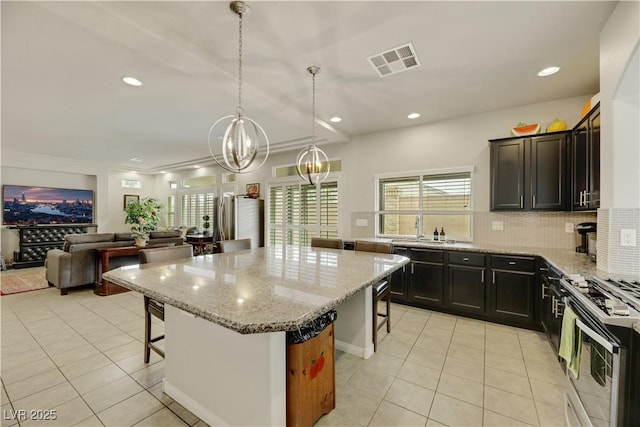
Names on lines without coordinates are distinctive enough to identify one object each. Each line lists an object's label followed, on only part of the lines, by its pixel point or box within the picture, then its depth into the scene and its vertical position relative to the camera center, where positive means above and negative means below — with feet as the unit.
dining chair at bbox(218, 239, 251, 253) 10.62 -1.36
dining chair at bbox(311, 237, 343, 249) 11.61 -1.33
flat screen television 21.35 +0.52
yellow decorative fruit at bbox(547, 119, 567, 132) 10.61 +3.52
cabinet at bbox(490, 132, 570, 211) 10.53 +1.72
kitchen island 3.99 -1.43
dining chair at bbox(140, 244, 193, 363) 7.25 -2.46
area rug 15.07 -4.37
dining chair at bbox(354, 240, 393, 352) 8.53 -2.43
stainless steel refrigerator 19.84 -0.42
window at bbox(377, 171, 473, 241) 13.57 +0.50
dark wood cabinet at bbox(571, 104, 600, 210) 7.97 +1.73
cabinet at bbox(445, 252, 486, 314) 11.03 -2.86
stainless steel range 4.15 -2.27
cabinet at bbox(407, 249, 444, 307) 11.88 -3.08
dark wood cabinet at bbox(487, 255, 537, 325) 10.11 -2.90
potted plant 16.49 -0.37
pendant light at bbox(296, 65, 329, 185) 10.05 +1.80
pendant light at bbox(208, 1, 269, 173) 6.88 +1.78
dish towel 5.38 -2.68
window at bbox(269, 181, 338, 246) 17.97 +0.07
